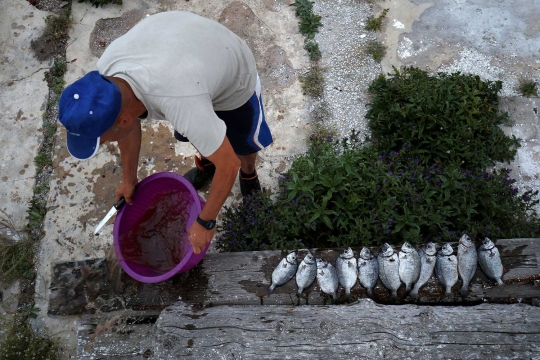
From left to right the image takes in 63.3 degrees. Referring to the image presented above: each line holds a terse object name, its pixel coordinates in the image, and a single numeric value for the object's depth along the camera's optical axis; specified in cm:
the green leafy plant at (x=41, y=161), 405
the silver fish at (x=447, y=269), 281
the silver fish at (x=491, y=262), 277
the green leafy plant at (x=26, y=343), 321
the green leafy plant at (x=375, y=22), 451
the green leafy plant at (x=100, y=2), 467
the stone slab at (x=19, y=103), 400
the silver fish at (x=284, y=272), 285
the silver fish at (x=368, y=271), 285
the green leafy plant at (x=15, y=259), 366
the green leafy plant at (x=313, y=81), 427
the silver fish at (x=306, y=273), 284
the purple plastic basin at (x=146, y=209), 274
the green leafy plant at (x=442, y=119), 368
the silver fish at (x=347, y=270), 286
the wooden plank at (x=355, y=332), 236
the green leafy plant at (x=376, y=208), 324
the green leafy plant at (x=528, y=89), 417
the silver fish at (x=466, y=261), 280
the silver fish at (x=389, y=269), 284
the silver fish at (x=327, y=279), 285
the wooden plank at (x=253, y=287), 279
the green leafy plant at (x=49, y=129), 417
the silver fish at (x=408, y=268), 285
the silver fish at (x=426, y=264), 285
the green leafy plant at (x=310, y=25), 451
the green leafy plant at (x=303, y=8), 459
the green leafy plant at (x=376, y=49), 438
